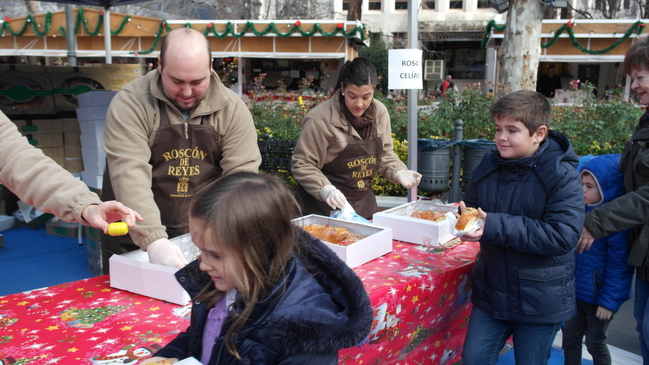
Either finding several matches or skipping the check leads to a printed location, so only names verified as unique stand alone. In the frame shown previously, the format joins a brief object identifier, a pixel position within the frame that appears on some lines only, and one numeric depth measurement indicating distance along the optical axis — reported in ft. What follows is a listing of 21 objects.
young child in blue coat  7.26
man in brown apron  6.39
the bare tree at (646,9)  49.63
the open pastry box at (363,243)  6.64
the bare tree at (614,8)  56.29
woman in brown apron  9.14
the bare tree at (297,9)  66.49
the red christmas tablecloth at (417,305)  6.00
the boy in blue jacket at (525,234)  5.95
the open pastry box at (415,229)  7.80
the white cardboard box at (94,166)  13.23
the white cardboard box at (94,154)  13.07
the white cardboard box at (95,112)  12.60
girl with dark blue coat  3.47
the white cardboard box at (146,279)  5.57
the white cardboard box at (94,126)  12.64
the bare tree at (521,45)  21.35
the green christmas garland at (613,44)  43.84
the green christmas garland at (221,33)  42.68
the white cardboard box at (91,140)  12.74
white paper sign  10.07
